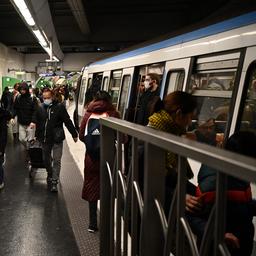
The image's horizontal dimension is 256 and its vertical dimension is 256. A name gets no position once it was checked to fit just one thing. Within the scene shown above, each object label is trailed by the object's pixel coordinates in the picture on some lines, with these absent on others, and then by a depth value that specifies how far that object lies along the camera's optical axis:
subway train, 2.60
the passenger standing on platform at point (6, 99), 9.70
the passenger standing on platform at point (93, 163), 3.21
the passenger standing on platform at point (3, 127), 4.55
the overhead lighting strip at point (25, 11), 5.67
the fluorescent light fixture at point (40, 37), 9.04
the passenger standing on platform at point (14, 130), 9.41
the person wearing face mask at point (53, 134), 4.69
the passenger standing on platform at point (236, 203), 1.45
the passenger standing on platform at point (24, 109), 6.44
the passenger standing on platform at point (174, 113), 2.00
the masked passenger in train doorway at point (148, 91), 4.00
